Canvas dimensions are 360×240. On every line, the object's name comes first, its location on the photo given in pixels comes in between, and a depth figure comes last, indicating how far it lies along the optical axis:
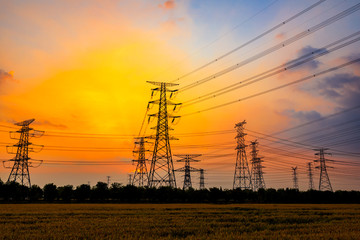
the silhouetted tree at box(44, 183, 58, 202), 119.31
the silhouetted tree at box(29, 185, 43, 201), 117.78
